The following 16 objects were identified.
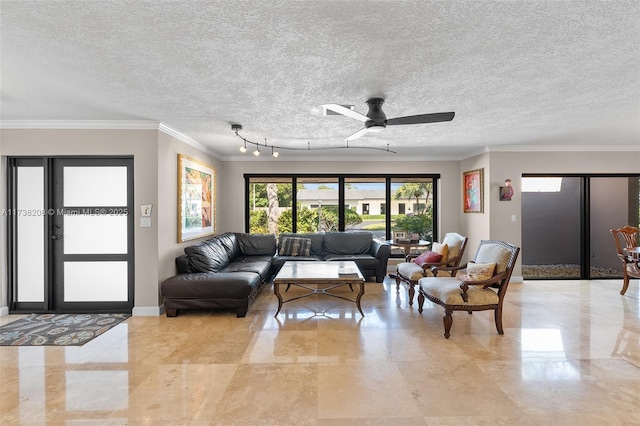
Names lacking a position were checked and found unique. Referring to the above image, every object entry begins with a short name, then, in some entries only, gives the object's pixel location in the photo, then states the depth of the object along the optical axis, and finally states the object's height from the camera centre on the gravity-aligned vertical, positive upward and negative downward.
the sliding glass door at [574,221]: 5.75 -0.26
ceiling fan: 2.65 +0.86
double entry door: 3.99 -0.29
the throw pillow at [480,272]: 3.35 -0.71
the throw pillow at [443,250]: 4.45 -0.61
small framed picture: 5.80 +0.38
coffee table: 3.69 -0.84
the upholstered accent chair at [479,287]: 3.19 -0.86
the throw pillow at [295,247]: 5.85 -0.72
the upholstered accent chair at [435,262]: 4.19 -0.77
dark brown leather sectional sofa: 3.77 -0.88
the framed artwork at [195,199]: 4.53 +0.20
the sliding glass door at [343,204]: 6.74 +0.15
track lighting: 4.99 +1.17
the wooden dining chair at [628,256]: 4.54 -0.73
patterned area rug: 3.11 -1.35
